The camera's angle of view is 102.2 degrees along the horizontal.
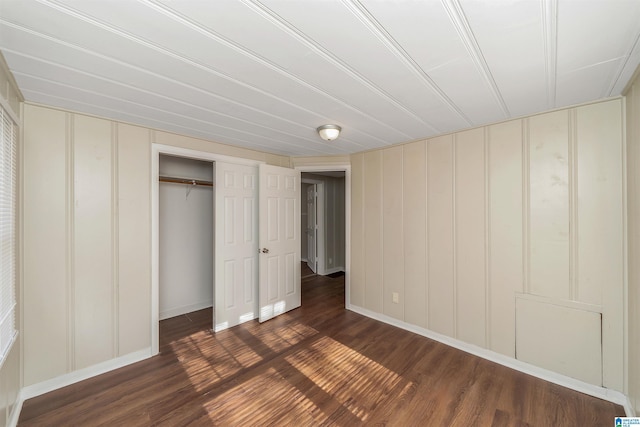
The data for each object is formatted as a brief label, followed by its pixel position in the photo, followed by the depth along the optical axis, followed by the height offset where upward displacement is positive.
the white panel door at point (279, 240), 3.40 -0.38
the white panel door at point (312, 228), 5.79 -0.36
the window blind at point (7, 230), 1.49 -0.11
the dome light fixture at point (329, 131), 2.49 +0.80
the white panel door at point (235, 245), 3.13 -0.41
